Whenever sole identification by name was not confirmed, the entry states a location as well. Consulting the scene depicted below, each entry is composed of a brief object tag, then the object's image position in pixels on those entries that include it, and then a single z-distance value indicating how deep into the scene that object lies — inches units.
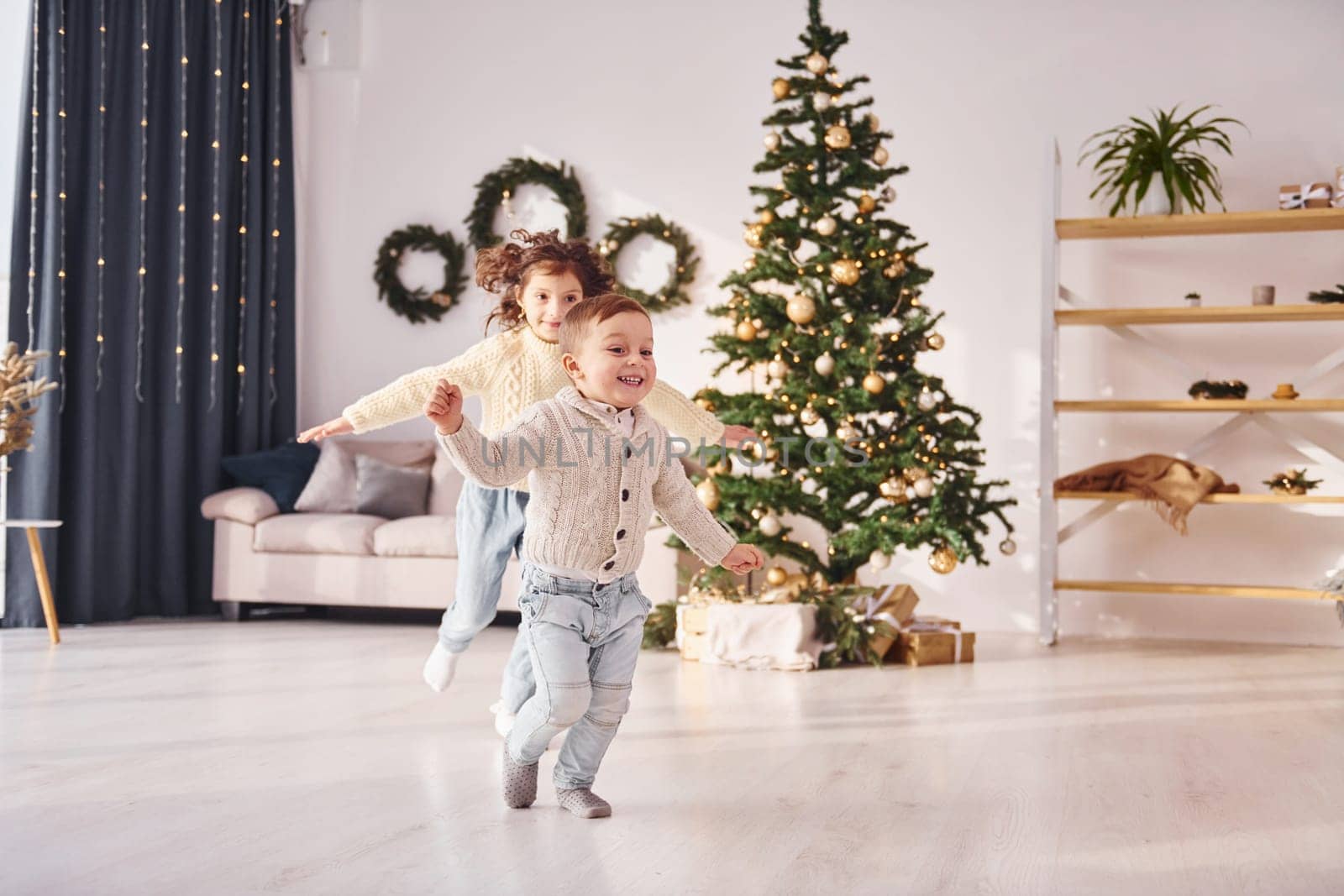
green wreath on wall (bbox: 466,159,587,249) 235.6
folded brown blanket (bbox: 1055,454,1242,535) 187.8
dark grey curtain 199.8
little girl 110.8
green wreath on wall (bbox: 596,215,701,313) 230.7
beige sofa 207.9
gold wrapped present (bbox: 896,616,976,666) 172.6
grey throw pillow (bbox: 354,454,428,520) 220.2
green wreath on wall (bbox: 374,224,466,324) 243.1
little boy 88.7
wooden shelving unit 187.3
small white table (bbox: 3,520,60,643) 179.6
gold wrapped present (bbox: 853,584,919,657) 173.5
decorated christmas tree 169.9
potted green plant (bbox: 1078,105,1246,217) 193.6
